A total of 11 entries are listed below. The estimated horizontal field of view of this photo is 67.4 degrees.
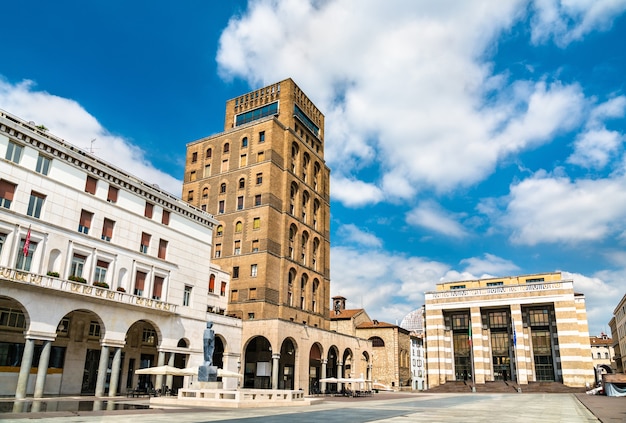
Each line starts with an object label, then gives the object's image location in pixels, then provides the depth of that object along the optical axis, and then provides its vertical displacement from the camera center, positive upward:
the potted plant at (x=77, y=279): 33.07 +4.61
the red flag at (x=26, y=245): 30.38 +6.24
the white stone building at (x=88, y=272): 30.69 +5.55
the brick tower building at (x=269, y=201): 56.06 +19.07
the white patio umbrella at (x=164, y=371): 33.09 -1.53
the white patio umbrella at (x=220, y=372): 35.13 -1.65
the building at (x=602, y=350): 134.29 +2.75
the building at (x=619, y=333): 89.19 +5.46
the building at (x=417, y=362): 105.81 -1.54
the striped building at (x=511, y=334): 67.44 +3.52
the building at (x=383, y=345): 79.94 +1.66
